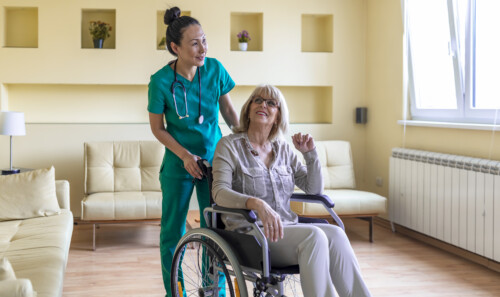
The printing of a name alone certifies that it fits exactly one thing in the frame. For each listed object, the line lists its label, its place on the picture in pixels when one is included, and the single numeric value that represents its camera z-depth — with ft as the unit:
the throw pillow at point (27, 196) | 12.57
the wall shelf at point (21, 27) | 18.56
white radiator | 13.05
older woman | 7.37
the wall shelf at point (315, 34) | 20.16
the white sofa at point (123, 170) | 16.49
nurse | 8.59
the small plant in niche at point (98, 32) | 18.31
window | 14.02
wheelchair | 7.28
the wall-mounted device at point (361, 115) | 19.47
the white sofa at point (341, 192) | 15.93
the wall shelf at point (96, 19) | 18.88
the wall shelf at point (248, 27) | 19.58
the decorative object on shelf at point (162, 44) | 18.61
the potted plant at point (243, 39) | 18.95
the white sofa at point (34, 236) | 7.41
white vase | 18.93
